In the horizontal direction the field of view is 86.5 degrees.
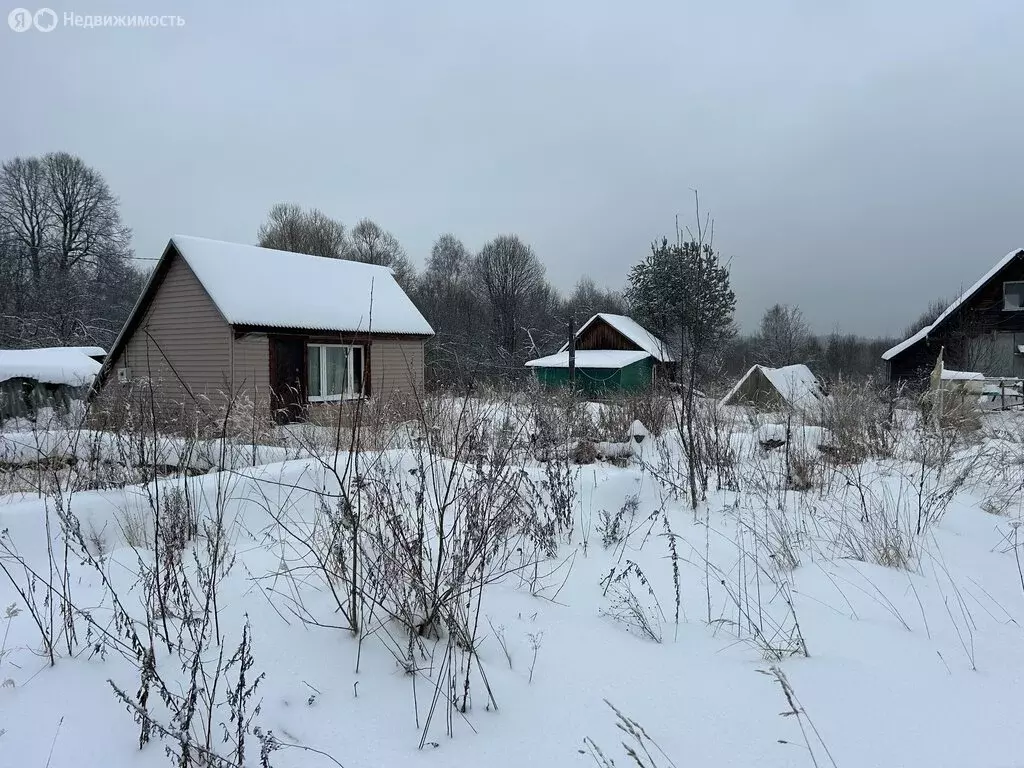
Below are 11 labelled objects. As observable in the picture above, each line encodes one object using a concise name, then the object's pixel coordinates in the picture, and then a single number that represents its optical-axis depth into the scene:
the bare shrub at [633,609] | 2.40
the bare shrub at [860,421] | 6.00
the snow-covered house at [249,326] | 12.22
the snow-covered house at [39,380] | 9.99
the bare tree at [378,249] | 38.20
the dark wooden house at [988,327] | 21.17
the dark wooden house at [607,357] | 23.67
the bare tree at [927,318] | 36.12
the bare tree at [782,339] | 40.53
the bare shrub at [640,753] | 1.58
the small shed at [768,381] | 14.74
